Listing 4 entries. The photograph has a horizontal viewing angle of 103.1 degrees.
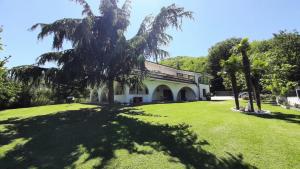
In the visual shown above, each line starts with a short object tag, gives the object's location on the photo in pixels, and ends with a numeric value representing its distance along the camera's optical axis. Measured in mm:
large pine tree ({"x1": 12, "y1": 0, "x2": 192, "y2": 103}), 8256
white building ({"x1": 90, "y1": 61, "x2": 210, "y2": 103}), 15744
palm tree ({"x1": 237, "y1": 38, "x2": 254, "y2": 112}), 9090
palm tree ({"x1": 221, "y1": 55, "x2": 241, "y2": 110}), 9502
